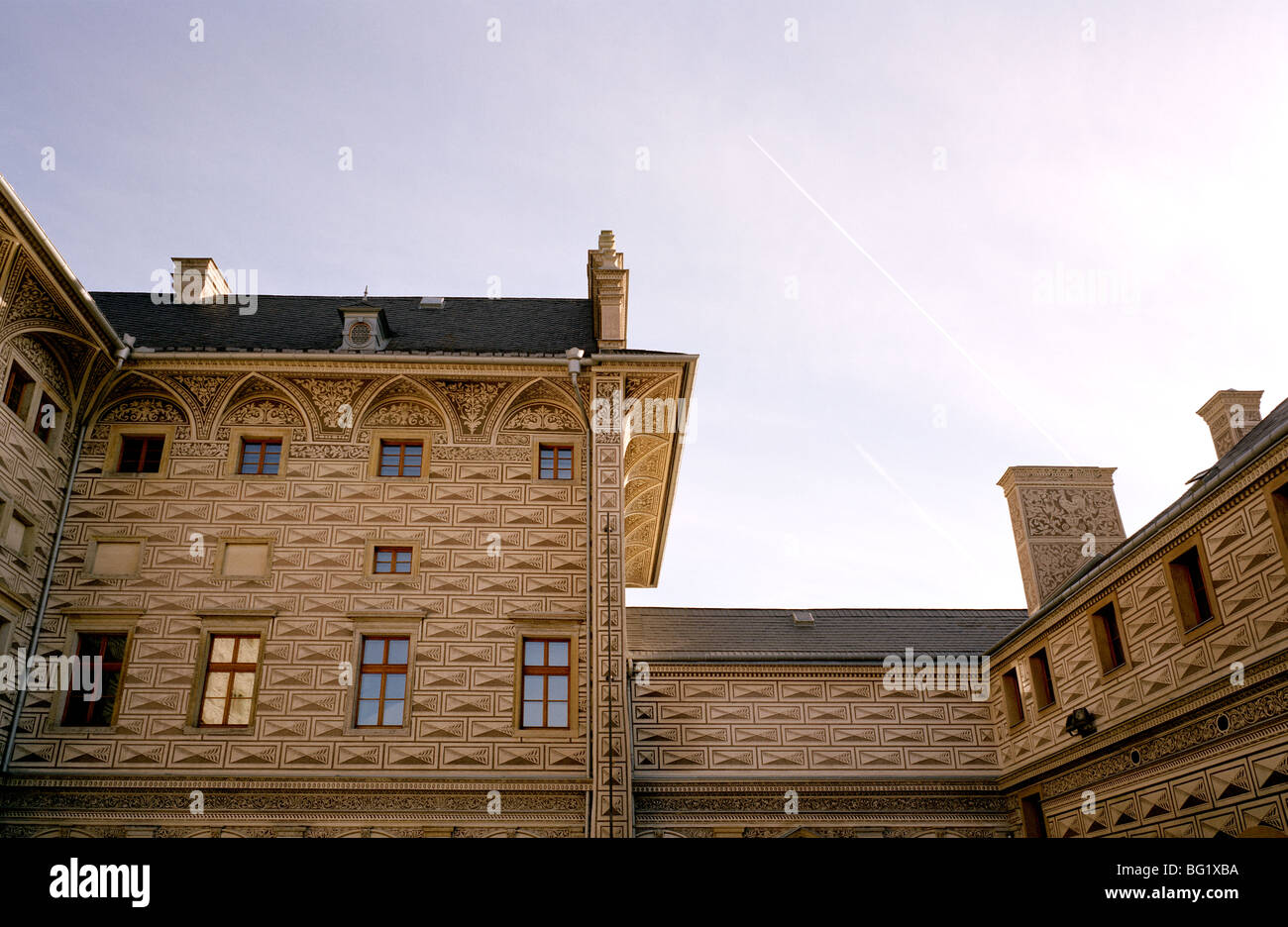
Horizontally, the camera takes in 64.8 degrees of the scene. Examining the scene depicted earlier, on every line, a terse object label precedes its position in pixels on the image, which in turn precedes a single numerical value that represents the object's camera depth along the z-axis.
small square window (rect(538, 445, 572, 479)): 16.23
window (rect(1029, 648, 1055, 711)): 14.38
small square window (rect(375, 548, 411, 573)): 15.34
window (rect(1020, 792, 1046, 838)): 14.48
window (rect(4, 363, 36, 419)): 14.30
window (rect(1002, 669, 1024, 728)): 15.38
